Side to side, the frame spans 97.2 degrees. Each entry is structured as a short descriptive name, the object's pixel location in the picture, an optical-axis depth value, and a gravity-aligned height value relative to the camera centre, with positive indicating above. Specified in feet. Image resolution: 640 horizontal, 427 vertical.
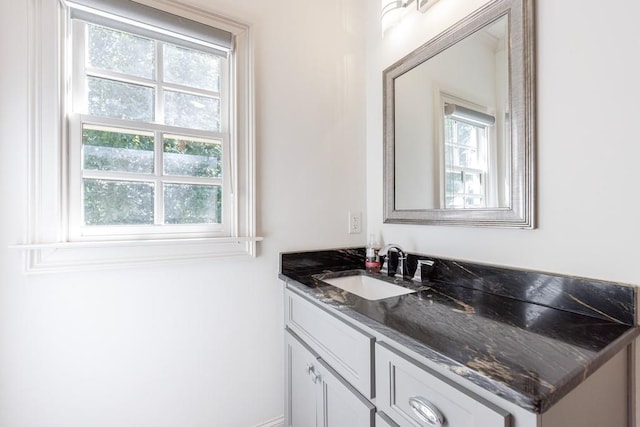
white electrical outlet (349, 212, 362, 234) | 5.25 -0.17
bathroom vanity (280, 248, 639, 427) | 1.68 -0.98
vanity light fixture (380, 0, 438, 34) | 4.48 +3.25
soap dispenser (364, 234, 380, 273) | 4.71 -0.75
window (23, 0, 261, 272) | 3.27 +1.05
